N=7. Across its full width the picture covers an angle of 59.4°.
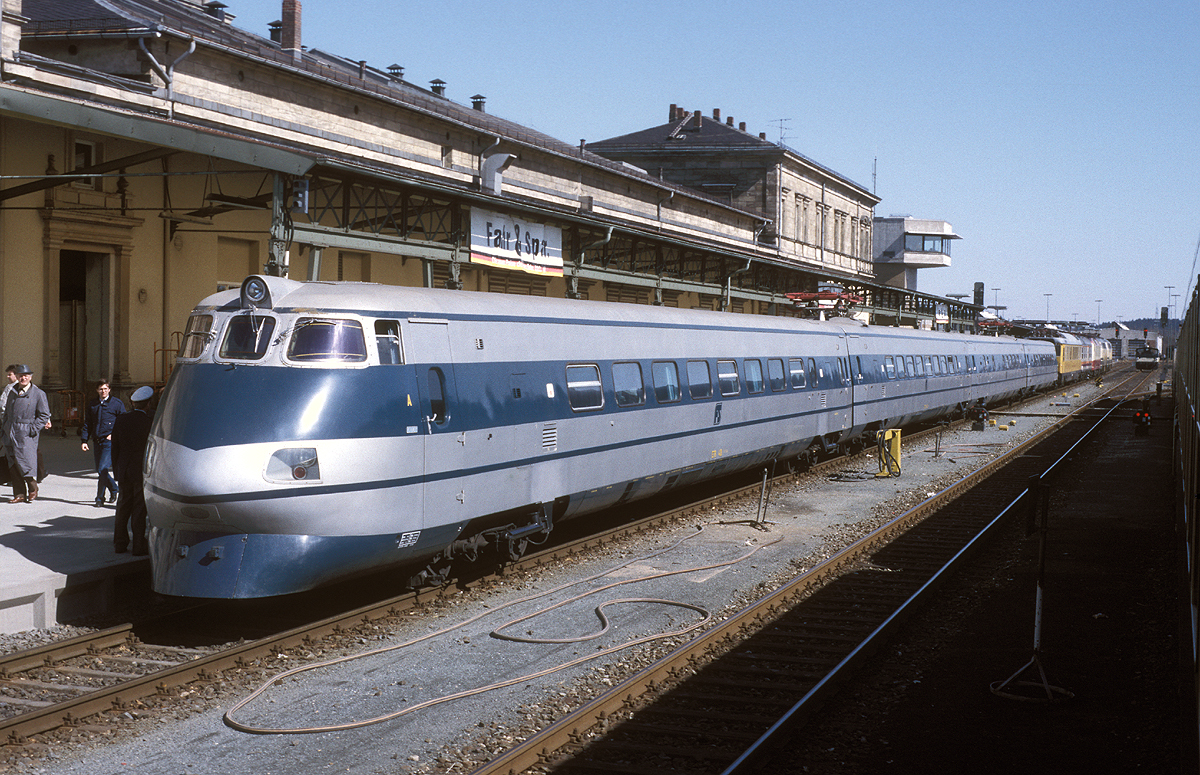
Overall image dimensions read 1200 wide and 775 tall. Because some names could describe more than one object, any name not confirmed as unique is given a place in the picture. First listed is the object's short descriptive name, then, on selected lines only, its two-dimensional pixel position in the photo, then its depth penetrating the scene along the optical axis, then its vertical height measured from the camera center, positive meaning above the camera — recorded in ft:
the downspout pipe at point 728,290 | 85.35 +5.78
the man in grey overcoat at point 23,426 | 46.83 -3.54
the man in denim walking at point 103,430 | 46.96 -3.68
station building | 53.06 +9.46
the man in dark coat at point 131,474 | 36.86 -4.51
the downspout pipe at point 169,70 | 73.26 +19.63
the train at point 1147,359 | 349.20 +3.05
